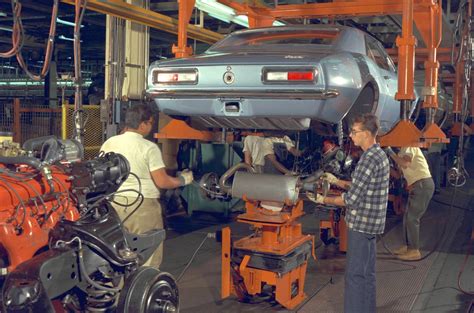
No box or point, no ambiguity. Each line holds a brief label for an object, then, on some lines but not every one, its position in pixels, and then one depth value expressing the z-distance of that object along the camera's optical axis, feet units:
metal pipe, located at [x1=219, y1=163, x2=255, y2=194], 15.89
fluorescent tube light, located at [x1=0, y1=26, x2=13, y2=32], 40.00
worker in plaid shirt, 13.29
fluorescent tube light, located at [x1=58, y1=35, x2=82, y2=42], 46.33
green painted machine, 29.53
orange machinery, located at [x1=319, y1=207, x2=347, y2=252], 22.22
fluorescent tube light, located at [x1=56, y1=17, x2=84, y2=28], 39.41
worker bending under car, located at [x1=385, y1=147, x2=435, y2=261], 21.91
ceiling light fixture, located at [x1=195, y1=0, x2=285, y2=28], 21.71
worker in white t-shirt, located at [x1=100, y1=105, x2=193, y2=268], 13.83
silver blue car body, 13.35
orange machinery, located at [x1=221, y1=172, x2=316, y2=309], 14.87
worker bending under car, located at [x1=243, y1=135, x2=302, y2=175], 20.79
